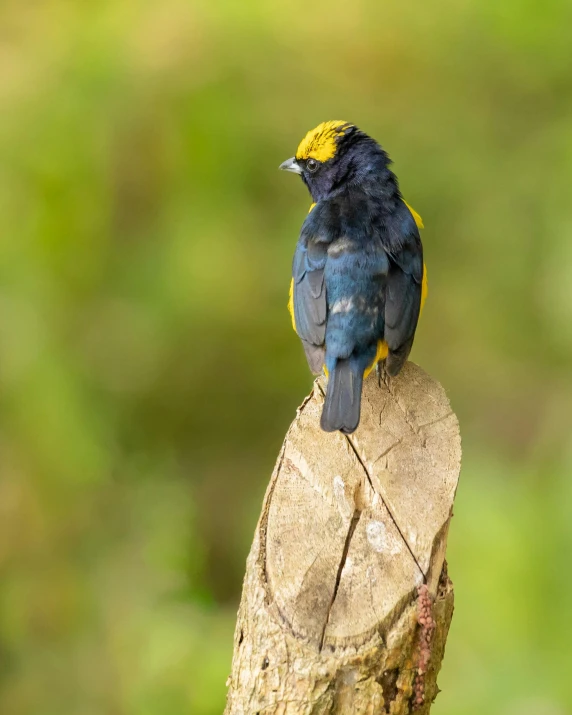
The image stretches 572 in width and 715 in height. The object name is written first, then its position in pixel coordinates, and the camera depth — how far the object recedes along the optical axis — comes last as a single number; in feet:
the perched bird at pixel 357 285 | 22.25
